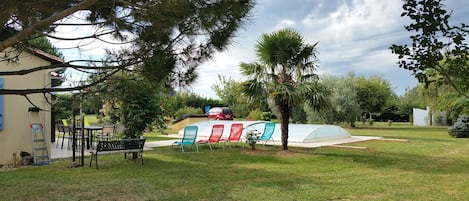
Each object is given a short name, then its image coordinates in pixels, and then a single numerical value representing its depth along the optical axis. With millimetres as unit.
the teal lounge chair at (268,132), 13586
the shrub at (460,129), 18062
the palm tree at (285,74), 11234
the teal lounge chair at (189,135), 12250
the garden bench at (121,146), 8965
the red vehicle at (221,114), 27516
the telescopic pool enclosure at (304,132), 15375
